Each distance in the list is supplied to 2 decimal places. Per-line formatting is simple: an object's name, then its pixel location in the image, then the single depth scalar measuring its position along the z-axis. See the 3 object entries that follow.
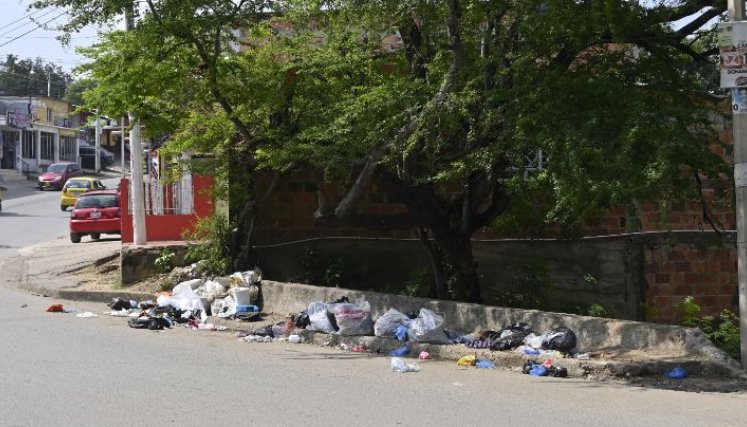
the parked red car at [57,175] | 56.34
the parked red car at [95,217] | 25.05
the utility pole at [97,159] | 69.90
